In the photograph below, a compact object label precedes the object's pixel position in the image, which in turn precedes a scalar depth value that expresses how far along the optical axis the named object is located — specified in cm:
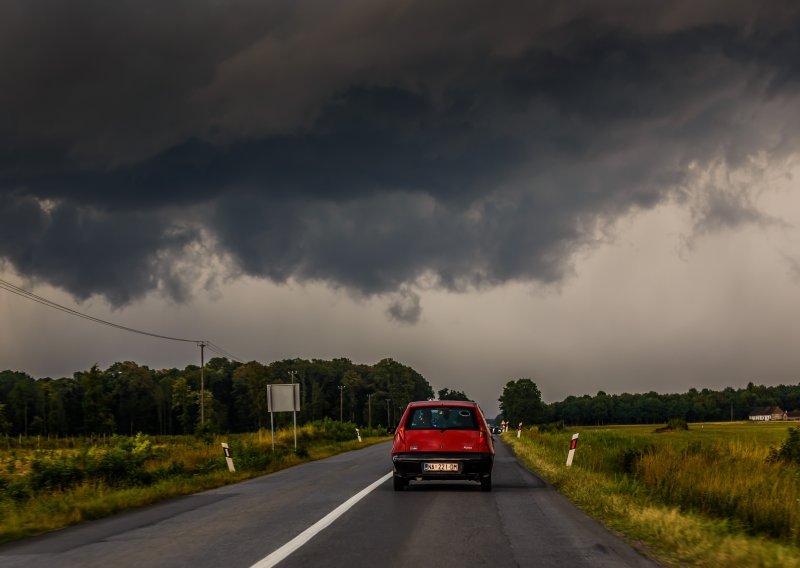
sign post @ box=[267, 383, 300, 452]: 3084
